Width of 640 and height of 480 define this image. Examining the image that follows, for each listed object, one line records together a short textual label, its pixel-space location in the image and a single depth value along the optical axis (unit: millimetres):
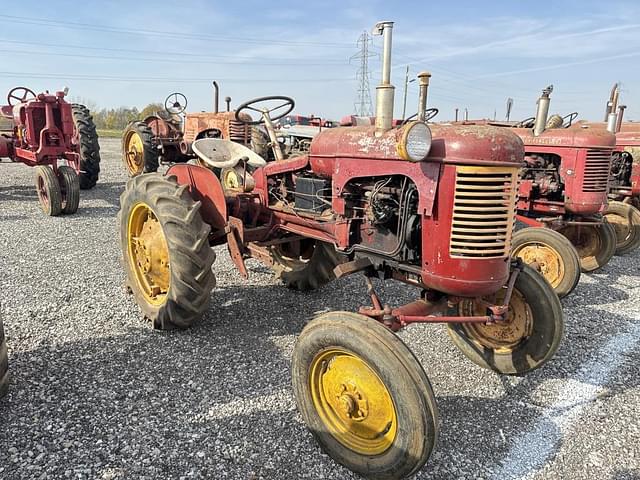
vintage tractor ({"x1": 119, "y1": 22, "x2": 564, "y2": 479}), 2131
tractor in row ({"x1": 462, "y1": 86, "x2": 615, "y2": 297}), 4605
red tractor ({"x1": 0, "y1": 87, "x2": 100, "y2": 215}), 7168
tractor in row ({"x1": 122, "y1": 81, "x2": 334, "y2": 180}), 9125
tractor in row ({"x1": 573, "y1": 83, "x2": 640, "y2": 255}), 6438
